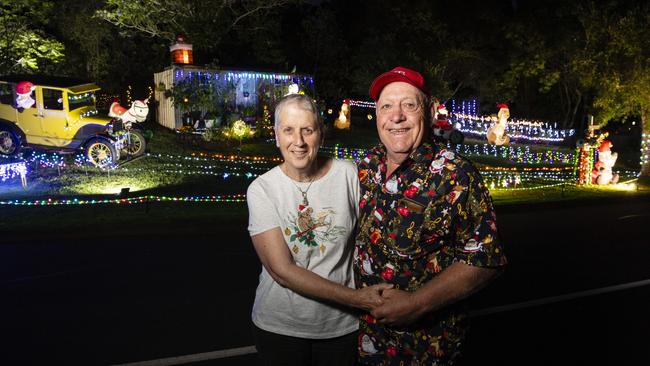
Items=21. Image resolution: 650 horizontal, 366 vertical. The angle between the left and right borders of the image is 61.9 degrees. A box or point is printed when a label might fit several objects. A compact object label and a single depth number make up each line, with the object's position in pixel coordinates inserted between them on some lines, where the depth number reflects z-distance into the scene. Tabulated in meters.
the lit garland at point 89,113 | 14.91
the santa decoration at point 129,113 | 14.78
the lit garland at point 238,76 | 22.06
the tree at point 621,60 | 18.41
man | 2.25
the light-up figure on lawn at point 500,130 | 23.48
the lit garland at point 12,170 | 12.99
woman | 2.46
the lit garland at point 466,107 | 38.28
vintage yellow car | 14.65
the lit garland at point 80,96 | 14.78
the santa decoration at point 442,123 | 19.09
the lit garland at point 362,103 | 29.12
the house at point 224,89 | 21.94
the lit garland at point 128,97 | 25.54
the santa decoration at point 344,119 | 28.31
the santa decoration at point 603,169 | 17.34
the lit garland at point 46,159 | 14.66
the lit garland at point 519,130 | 31.92
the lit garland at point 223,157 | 16.53
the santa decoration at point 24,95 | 14.30
